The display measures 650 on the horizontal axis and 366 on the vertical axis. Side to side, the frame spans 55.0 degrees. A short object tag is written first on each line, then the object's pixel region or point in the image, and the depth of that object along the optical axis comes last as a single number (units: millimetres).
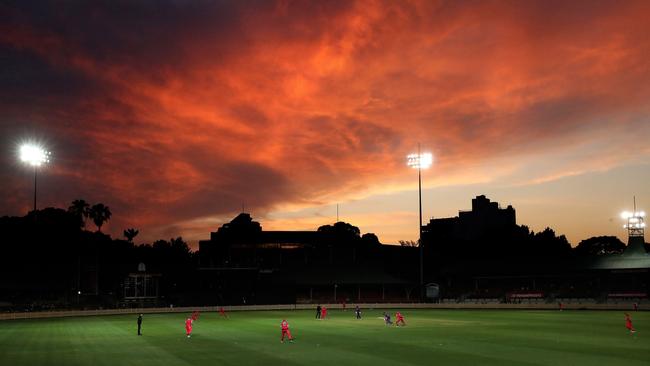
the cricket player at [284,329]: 38375
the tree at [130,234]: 163375
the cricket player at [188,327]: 41894
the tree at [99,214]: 132875
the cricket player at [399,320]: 51375
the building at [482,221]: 166125
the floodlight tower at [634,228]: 98500
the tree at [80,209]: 131500
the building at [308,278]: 103500
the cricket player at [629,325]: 42281
